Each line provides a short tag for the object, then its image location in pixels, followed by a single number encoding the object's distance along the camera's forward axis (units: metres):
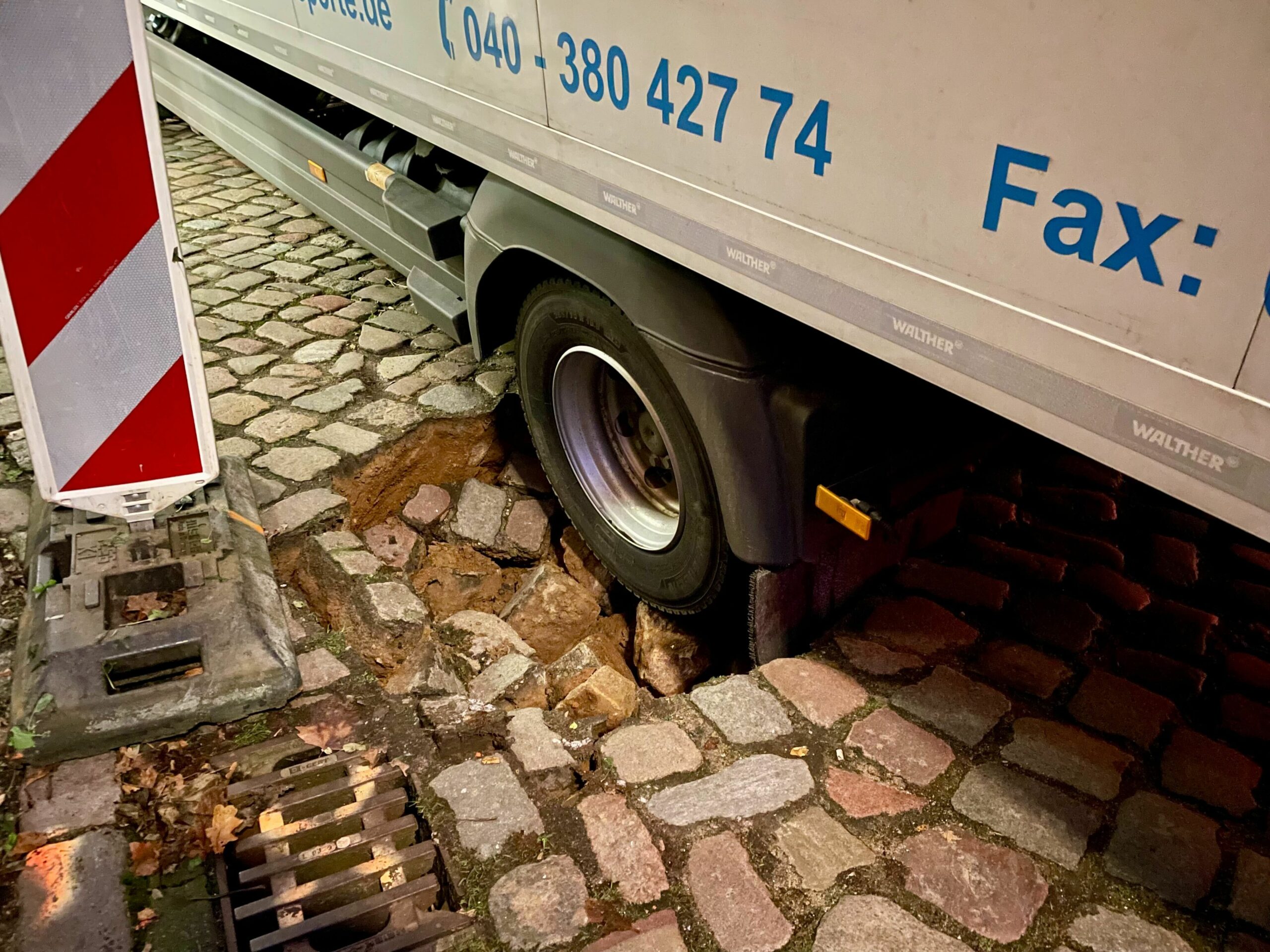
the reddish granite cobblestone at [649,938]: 1.90
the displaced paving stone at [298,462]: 3.56
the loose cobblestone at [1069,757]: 2.28
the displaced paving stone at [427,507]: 3.70
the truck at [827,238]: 1.23
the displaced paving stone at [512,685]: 2.82
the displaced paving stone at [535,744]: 2.37
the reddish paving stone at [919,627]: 2.79
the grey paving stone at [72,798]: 2.15
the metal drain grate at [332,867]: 1.95
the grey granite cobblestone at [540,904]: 1.92
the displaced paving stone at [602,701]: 2.64
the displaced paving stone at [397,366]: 4.25
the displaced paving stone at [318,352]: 4.42
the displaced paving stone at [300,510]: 3.29
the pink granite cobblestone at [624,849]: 2.02
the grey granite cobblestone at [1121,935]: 1.89
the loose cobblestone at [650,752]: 2.34
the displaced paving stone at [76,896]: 1.91
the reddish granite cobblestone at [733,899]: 1.92
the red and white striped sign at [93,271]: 2.05
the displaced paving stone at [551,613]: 3.39
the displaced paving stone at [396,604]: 3.02
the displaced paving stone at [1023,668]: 2.60
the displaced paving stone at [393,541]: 3.54
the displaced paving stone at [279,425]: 3.79
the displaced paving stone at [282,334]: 4.60
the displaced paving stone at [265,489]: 3.40
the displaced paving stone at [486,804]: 2.14
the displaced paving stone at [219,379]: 4.16
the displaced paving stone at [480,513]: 3.71
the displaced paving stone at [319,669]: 2.58
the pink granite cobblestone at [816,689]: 2.52
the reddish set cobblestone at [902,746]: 2.32
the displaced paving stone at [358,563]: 3.17
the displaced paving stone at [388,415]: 3.87
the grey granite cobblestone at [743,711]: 2.46
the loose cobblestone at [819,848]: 2.05
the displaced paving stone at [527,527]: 3.72
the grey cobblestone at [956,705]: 2.45
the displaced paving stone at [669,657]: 3.20
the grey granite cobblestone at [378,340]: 4.52
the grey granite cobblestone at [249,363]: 4.32
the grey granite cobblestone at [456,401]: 3.96
